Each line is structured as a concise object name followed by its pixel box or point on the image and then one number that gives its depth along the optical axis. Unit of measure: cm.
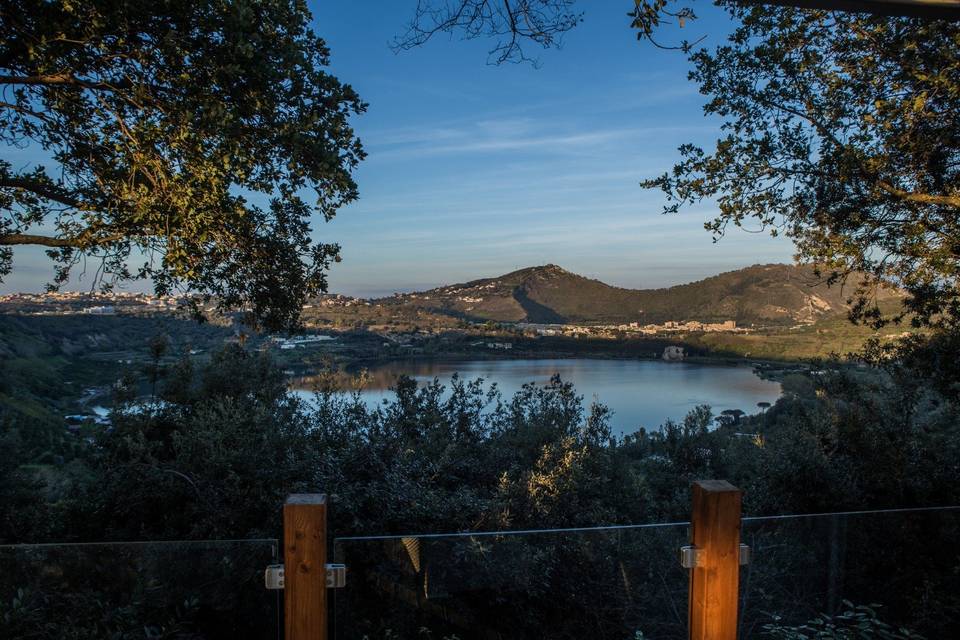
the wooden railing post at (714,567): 200
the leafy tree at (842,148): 452
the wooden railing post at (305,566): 181
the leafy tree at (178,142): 313
